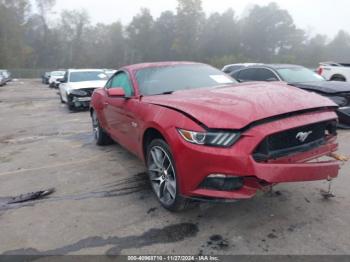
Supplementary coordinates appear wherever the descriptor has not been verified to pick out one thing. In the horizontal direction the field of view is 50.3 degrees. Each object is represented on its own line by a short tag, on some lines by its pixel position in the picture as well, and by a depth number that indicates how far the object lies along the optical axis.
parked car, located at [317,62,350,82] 12.92
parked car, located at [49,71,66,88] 33.00
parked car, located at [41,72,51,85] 42.61
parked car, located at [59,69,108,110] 13.67
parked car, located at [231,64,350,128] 7.69
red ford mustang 3.21
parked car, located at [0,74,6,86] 34.96
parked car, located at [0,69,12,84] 37.56
